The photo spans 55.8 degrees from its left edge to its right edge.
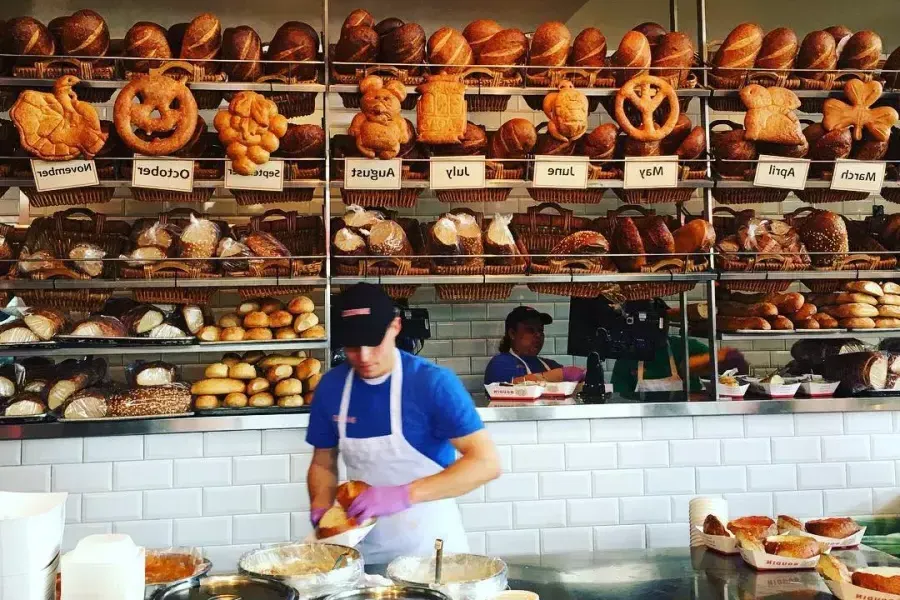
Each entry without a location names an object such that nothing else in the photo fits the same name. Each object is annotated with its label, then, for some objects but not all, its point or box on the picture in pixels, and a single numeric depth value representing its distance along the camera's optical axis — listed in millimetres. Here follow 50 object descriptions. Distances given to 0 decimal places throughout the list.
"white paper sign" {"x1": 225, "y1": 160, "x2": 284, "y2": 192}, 3607
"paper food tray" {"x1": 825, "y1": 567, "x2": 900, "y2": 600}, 1950
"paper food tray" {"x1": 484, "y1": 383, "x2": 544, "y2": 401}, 3852
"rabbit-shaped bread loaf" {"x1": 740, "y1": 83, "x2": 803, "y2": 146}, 3857
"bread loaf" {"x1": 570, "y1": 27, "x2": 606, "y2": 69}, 3898
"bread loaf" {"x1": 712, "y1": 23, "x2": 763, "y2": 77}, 3926
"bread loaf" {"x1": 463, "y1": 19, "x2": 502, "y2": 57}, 3861
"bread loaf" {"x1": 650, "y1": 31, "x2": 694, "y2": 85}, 3902
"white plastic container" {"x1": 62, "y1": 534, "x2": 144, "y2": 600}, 1492
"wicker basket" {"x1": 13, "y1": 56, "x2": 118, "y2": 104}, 3584
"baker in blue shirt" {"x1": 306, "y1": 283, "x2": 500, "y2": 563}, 2377
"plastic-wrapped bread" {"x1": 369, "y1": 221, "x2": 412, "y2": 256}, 3721
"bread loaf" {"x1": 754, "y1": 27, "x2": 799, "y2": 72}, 3955
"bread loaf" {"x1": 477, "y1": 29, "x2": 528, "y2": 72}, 3836
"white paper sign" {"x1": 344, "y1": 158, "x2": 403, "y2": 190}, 3693
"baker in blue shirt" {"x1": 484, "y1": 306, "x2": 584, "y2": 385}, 4477
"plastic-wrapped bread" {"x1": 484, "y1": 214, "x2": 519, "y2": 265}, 3795
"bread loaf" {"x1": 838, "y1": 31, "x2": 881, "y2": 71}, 4000
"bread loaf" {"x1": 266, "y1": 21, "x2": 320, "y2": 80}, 3695
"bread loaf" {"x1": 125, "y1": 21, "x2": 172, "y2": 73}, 3637
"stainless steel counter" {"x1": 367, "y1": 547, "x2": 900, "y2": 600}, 2158
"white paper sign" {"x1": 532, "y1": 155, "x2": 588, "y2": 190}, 3771
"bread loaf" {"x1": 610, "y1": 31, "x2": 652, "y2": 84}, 3887
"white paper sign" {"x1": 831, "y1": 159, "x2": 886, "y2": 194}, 3949
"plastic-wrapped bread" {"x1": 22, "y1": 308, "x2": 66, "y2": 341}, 3551
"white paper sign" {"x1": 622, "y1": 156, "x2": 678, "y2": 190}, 3836
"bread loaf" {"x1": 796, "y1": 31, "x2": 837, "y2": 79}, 3975
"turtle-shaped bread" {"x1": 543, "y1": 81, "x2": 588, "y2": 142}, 3713
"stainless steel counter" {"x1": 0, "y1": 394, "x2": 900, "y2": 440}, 3438
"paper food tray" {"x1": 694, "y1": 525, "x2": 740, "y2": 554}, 2500
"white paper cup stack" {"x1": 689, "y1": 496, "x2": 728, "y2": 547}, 2703
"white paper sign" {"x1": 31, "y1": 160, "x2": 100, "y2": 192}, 3520
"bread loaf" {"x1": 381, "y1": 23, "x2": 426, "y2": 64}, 3734
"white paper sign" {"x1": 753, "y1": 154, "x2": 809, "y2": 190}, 3871
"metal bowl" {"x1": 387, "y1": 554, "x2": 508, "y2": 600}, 1910
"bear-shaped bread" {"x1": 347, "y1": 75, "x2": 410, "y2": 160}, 3639
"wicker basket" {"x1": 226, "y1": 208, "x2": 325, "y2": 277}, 3887
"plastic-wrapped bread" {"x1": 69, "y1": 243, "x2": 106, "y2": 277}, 3584
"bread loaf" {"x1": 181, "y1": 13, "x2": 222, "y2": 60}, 3643
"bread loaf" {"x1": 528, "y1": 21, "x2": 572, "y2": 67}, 3832
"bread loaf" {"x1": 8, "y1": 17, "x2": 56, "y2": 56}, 3527
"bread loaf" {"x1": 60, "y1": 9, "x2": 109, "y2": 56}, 3580
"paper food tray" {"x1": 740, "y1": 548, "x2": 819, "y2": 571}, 2297
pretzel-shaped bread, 3803
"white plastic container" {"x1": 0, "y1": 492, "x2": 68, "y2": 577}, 1431
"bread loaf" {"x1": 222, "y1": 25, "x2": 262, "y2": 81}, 3670
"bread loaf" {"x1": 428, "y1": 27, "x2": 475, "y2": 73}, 3777
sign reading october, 3559
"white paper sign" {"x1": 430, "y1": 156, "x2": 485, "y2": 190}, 3723
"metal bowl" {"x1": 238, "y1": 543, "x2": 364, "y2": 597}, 1902
